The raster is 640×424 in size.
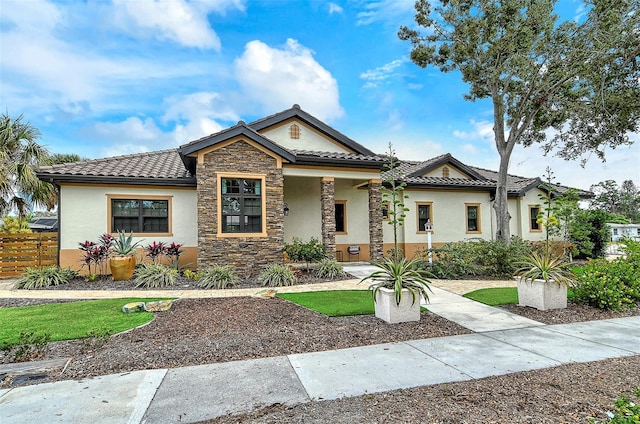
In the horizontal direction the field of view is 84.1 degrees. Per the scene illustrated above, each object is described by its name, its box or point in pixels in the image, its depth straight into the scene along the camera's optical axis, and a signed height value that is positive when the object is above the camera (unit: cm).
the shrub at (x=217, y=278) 1113 -168
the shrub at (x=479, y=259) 1281 -138
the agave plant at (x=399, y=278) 677 -107
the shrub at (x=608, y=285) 771 -147
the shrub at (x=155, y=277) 1138 -163
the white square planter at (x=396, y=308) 665 -160
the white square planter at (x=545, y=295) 770 -162
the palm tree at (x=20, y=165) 1425 +261
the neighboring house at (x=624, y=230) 2234 -66
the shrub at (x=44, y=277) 1130 -161
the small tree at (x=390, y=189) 1712 +158
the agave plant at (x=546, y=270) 780 -110
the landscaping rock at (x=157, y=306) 759 -171
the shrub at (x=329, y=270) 1269 -166
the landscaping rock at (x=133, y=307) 750 -171
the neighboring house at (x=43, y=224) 2302 +34
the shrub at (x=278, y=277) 1154 -172
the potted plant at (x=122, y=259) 1216 -109
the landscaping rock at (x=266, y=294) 918 -181
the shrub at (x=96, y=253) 1238 -89
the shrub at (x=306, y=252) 1361 -104
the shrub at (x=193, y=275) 1195 -165
